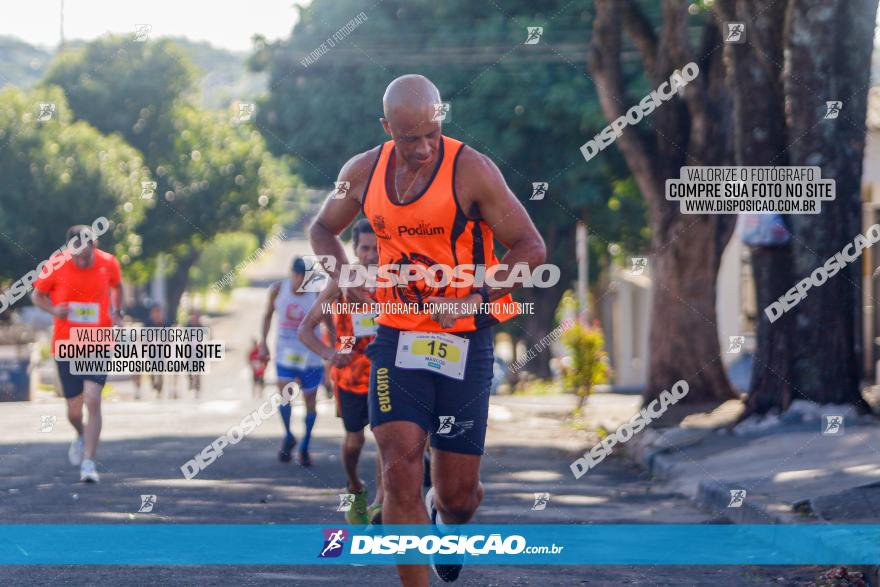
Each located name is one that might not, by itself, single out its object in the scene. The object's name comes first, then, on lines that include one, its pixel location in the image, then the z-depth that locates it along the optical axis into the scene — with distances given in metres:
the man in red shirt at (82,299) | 12.06
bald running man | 6.27
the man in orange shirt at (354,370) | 9.80
